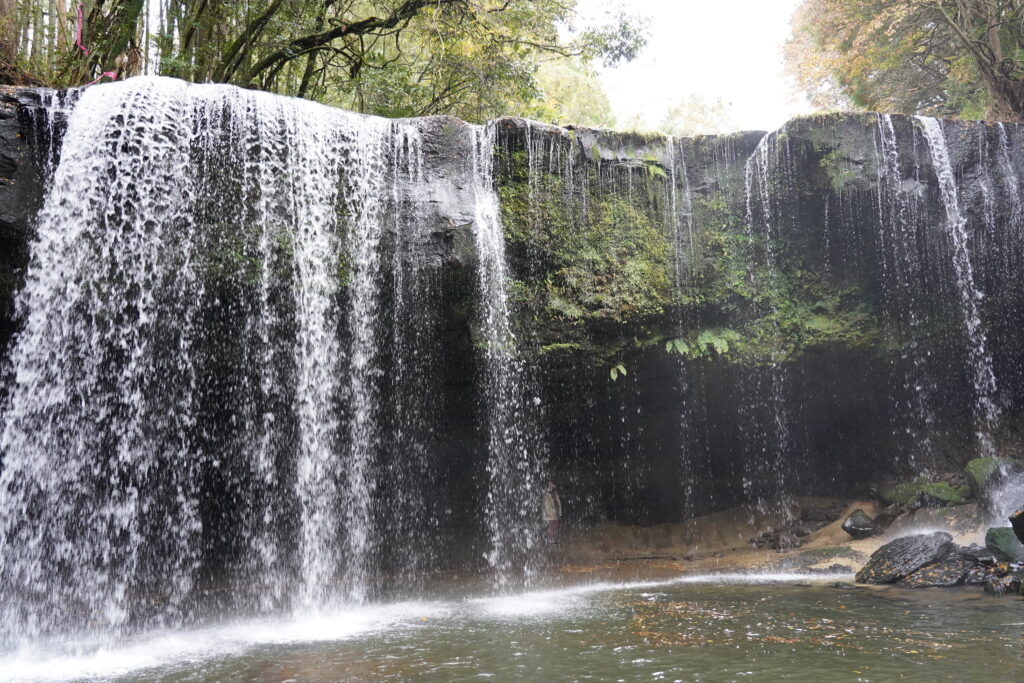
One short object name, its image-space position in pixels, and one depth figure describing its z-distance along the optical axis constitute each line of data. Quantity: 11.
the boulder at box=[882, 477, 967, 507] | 10.72
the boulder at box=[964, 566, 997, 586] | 7.61
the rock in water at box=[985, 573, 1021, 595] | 7.04
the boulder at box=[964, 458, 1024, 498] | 10.20
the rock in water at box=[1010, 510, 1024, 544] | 7.64
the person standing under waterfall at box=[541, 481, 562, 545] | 11.27
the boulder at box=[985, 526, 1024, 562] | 7.81
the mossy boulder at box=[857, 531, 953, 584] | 8.12
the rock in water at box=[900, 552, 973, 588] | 7.71
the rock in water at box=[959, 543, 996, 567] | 7.96
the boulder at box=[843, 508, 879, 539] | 10.66
